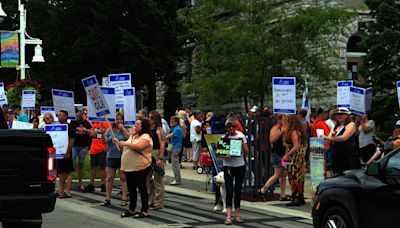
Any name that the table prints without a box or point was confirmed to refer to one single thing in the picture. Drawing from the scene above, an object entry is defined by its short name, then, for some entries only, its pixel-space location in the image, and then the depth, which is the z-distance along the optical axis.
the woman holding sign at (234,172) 12.07
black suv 7.89
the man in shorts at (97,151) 15.70
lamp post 32.89
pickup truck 8.35
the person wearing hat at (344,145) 12.16
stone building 28.92
